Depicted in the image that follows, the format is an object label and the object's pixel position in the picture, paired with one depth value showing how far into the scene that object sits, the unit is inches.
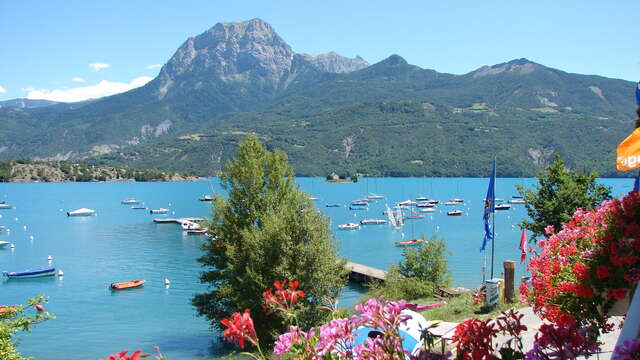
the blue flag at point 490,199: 897.5
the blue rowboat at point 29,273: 1916.8
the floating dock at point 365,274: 1697.8
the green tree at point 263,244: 912.9
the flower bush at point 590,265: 159.8
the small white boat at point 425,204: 5093.5
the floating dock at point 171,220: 3685.0
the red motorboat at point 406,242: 2594.0
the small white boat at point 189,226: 3187.0
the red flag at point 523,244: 929.9
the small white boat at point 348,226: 3371.1
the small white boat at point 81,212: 4224.9
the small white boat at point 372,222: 3681.1
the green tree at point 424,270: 1045.8
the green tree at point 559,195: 1064.8
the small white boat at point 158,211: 4411.7
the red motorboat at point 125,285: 1686.8
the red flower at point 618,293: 165.6
